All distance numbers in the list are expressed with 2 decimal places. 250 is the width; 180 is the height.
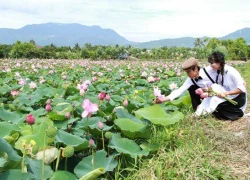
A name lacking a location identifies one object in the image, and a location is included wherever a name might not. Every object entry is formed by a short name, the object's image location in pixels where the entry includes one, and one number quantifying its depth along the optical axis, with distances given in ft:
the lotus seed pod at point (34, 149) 4.09
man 8.80
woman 8.66
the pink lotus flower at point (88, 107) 4.96
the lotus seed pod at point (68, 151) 4.18
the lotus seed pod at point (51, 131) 4.03
